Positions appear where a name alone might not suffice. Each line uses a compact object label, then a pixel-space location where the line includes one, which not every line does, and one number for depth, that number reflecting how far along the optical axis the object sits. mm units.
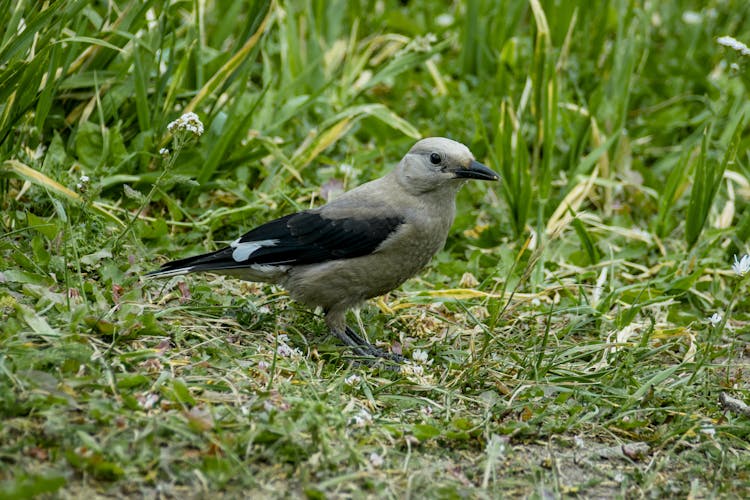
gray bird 8078
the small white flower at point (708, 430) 6703
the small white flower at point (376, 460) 5957
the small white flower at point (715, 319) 7203
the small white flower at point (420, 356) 7906
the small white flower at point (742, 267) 6715
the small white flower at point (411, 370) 7527
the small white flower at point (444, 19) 13992
